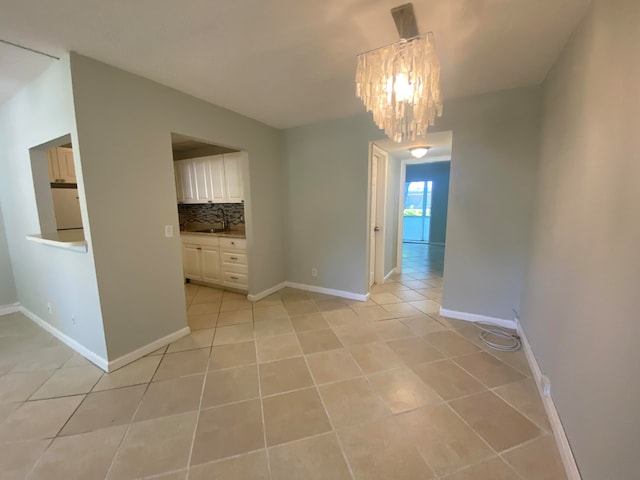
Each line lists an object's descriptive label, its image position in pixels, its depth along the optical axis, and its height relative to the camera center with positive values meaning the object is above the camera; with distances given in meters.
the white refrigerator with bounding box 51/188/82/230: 3.28 -0.01
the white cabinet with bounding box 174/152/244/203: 3.84 +0.42
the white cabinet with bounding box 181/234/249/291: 3.82 -0.83
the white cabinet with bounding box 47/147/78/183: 3.31 +0.53
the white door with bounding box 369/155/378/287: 3.56 -0.19
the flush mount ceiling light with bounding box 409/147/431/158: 3.56 +0.74
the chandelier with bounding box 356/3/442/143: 1.41 +0.70
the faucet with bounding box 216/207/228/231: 4.76 -0.24
